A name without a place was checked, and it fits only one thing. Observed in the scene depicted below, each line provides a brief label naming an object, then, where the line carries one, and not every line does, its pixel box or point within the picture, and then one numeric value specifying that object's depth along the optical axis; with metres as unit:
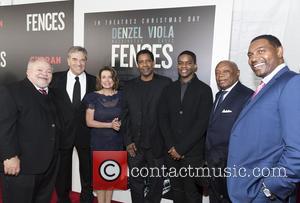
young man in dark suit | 2.85
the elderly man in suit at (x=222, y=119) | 2.47
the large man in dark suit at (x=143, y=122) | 3.07
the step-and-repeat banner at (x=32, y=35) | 4.20
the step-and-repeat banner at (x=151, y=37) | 3.34
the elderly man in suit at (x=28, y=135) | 2.27
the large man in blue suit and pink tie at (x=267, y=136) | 1.57
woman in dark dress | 3.10
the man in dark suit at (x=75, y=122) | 3.25
